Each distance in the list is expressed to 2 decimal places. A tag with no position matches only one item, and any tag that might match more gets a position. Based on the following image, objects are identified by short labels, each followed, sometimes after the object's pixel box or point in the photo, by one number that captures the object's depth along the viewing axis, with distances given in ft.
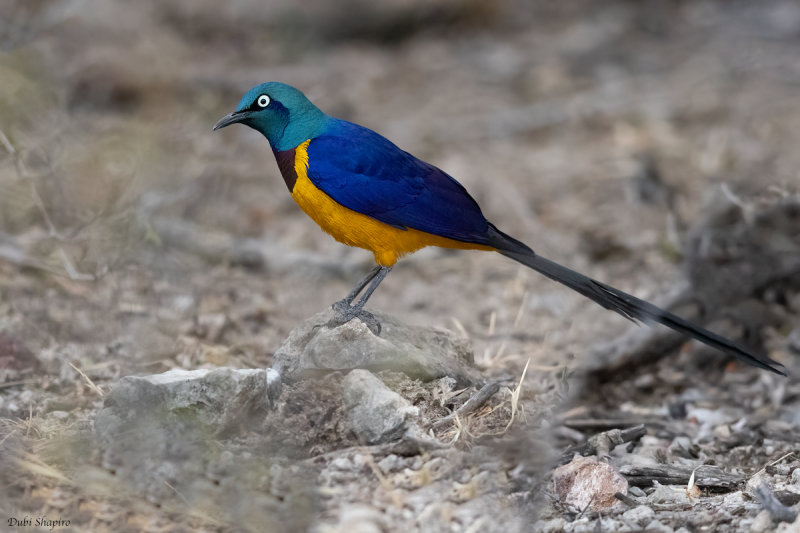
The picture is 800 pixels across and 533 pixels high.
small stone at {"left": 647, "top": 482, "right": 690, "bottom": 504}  25.66
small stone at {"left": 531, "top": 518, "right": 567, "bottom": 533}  23.40
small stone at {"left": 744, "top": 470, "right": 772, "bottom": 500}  25.71
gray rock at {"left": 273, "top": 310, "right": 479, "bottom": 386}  27.71
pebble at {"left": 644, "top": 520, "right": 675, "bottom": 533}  23.08
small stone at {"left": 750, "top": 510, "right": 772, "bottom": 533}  22.71
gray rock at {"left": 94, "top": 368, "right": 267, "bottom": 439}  24.62
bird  29.73
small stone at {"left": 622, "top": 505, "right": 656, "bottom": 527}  23.82
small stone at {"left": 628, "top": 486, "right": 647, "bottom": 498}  25.94
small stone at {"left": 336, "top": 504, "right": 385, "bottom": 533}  21.42
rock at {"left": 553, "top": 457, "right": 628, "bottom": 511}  25.04
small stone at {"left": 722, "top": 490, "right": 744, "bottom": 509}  24.68
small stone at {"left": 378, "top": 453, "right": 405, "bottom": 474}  23.99
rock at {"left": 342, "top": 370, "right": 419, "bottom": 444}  24.98
